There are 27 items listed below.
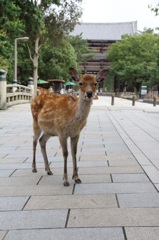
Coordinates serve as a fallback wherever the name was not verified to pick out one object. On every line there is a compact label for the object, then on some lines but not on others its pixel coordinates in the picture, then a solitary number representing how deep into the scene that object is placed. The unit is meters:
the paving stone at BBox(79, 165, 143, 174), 5.31
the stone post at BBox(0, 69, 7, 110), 19.39
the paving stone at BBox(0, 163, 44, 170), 5.70
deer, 4.30
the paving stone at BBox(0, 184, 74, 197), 4.20
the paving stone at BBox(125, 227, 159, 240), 2.92
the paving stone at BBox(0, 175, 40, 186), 4.71
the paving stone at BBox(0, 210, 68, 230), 3.18
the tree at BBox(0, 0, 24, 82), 23.28
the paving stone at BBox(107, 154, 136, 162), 6.30
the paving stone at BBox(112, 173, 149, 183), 4.79
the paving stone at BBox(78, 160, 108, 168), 5.78
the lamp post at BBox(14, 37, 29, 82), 27.62
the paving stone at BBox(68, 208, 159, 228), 3.20
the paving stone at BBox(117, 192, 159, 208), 3.72
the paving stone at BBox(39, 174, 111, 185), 4.75
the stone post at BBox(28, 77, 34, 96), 30.53
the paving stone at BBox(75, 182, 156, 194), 4.27
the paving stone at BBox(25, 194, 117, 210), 3.72
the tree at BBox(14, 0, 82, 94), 33.53
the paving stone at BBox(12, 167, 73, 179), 5.17
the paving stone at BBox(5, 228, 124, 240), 2.92
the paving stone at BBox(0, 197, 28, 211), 3.68
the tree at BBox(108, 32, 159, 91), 48.88
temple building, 66.50
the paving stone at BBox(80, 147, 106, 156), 6.89
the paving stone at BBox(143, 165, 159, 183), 4.79
